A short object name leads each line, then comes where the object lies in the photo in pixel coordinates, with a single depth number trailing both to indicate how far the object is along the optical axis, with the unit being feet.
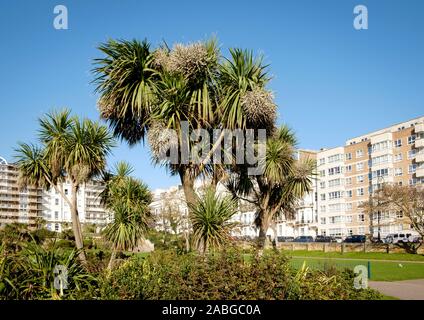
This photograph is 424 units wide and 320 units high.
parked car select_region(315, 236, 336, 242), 245.08
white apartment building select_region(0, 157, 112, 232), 409.08
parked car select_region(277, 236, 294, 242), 295.01
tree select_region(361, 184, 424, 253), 156.04
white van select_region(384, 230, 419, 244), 215.35
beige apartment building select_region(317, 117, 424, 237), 261.65
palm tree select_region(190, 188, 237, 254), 35.55
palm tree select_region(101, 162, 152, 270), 51.29
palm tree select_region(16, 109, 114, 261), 52.49
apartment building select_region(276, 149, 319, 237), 346.13
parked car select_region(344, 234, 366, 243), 211.61
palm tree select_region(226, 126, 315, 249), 56.75
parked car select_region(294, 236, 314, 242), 254.27
